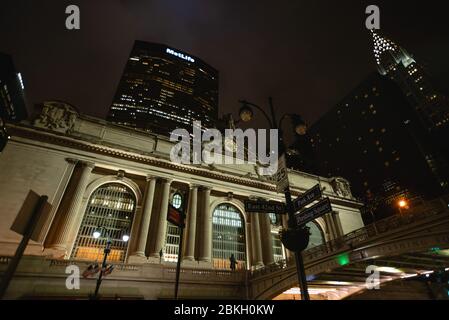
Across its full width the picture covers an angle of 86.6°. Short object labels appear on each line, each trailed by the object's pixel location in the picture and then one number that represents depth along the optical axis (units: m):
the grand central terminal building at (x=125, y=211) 17.73
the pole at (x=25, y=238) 3.41
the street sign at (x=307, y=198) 6.38
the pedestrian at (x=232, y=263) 21.20
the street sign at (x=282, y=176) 6.65
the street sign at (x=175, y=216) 9.83
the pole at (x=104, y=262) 14.68
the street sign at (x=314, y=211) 6.26
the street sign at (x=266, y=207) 6.76
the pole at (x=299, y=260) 5.20
